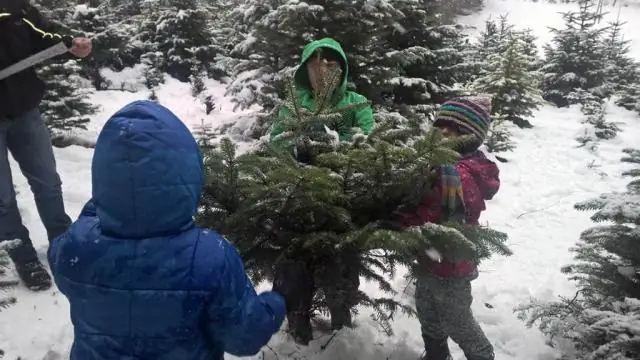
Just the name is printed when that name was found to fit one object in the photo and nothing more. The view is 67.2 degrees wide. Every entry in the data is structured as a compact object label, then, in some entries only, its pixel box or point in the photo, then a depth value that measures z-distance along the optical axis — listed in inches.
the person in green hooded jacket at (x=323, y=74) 132.2
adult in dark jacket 138.5
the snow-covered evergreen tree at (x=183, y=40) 576.1
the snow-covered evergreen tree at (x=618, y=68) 733.9
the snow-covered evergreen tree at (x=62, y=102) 296.3
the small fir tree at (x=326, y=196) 86.4
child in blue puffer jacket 68.9
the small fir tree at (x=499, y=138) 400.2
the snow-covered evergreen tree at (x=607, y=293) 107.5
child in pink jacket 114.3
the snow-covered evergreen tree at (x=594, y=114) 480.1
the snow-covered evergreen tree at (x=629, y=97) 647.1
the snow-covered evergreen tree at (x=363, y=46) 247.8
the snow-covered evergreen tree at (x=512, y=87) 486.9
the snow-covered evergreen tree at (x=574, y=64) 684.7
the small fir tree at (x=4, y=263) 90.9
